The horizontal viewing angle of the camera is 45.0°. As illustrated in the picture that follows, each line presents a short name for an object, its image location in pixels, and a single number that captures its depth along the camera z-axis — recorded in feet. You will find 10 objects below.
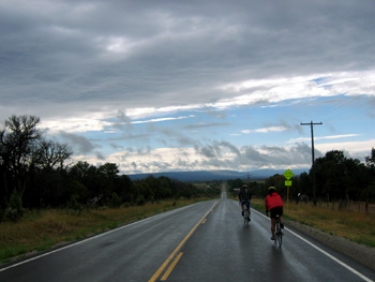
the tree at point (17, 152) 174.19
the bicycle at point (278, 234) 46.32
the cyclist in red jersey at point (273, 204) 48.55
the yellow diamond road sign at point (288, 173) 113.52
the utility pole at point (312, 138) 149.48
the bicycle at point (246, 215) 76.64
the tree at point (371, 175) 138.14
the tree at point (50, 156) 198.77
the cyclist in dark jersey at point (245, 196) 78.02
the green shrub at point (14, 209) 77.15
